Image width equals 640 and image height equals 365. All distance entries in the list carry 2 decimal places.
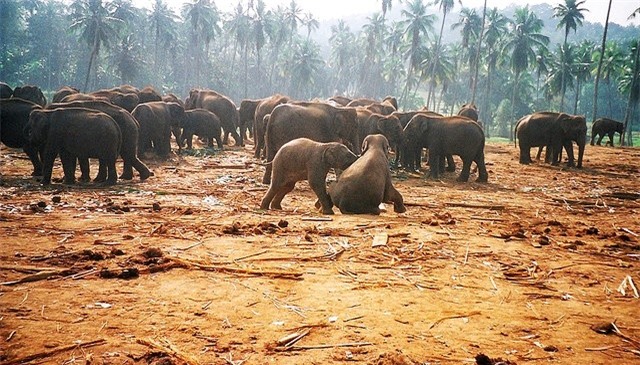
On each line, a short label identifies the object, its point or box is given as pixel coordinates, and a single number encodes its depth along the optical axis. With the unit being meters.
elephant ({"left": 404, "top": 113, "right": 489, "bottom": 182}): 14.22
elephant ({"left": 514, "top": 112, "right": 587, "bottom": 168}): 18.17
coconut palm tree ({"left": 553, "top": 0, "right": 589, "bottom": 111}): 51.06
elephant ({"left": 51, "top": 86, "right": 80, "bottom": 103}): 19.92
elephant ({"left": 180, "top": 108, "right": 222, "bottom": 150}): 20.08
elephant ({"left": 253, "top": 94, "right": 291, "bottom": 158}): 17.77
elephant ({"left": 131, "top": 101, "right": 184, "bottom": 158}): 15.60
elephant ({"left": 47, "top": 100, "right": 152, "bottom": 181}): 12.09
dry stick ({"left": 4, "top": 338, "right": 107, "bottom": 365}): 2.70
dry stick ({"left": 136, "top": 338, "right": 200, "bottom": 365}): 2.79
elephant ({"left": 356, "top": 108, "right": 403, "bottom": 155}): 15.20
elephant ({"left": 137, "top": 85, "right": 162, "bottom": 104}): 20.33
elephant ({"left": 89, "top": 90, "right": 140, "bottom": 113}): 17.81
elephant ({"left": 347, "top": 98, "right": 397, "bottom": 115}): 20.13
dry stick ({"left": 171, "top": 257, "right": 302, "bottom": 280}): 4.38
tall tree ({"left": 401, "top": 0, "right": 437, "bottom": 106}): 62.38
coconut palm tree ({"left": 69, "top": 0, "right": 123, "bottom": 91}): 50.16
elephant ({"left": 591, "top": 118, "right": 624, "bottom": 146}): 30.83
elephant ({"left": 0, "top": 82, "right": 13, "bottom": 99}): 19.25
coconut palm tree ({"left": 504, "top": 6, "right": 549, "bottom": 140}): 57.50
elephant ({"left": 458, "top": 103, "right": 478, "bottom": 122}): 24.92
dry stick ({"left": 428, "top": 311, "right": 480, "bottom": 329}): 3.43
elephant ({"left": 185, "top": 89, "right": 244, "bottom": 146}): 23.45
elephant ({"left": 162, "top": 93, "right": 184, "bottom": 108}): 22.70
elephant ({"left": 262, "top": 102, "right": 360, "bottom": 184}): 12.83
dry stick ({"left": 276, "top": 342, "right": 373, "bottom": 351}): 3.00
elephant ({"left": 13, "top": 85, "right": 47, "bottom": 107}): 18.41
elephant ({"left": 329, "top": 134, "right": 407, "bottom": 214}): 8.04
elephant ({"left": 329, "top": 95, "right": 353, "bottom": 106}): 26.34
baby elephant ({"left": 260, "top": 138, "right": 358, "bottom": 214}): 8.58
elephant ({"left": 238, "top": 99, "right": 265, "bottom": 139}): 24.38
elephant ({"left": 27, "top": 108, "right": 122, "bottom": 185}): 10.37
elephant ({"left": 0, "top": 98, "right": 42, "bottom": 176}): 12.38
